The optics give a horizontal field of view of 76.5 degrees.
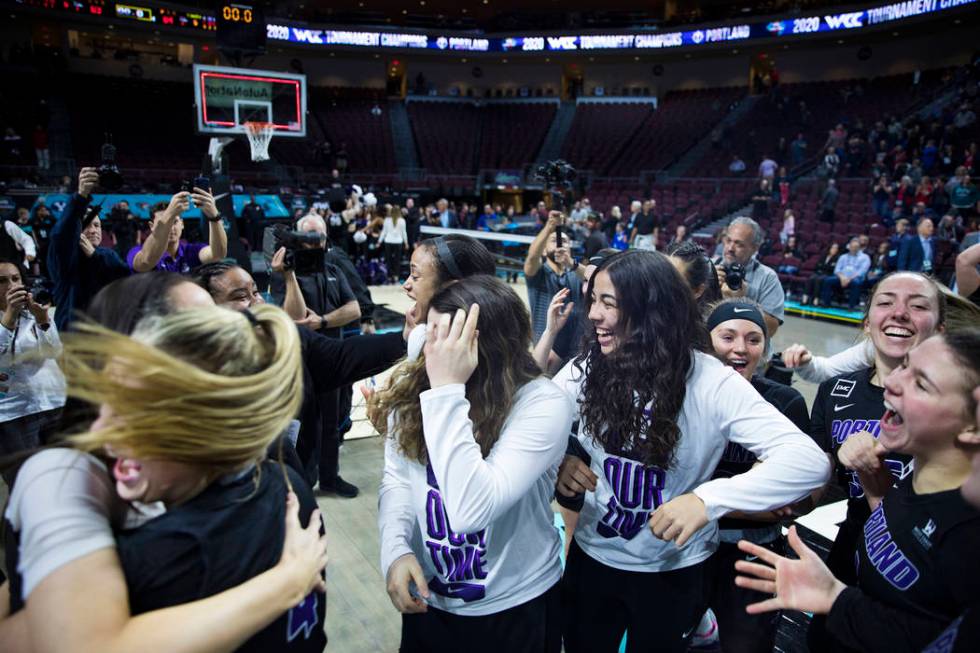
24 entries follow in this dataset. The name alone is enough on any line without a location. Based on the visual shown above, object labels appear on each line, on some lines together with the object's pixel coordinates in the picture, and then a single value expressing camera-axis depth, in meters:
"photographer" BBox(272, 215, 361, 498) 3.49
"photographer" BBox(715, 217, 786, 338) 3.89
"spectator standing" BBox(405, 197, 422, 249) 12.96
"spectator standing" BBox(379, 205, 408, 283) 11.16
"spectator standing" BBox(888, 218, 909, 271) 9.20
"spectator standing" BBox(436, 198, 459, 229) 13.87
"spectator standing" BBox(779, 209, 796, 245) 12.06
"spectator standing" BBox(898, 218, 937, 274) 8.59
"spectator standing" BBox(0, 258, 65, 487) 2.69
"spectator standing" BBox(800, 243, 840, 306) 10.41
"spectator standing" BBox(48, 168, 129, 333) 3.12
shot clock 13.07
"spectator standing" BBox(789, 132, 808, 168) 16.34
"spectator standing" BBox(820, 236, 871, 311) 9.87
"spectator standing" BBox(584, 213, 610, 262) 6.14
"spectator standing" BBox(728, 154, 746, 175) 17.82
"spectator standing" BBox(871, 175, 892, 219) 11.89
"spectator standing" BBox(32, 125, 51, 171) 16.28
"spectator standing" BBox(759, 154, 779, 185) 15.74
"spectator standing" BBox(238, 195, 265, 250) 11.70
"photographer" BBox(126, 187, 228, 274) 3.26
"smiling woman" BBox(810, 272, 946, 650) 1.92
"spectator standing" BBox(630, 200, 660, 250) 11.19
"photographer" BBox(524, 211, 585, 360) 4.13
